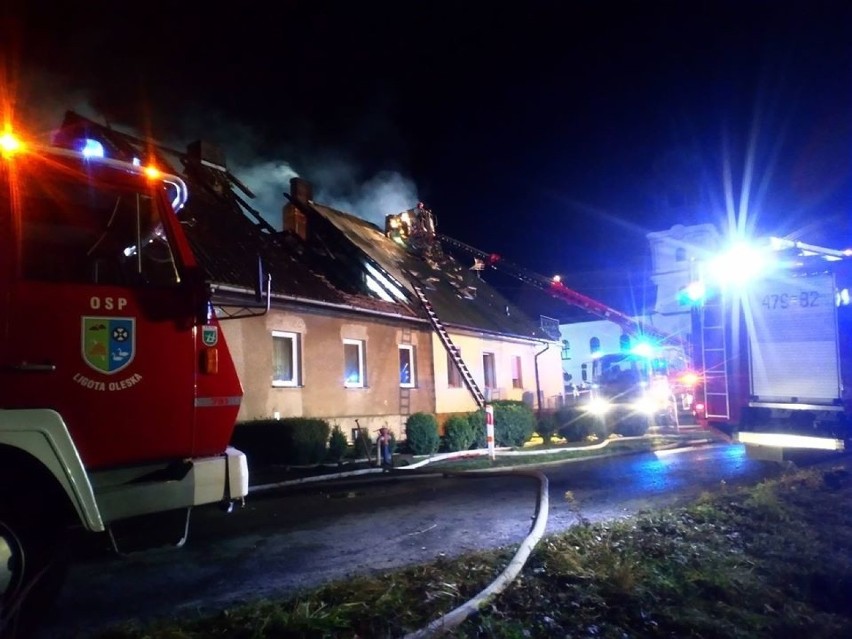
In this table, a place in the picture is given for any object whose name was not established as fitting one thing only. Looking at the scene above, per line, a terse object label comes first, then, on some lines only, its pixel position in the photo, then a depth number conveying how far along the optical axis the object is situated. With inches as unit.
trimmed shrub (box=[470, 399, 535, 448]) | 619.2
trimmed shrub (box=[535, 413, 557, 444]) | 717.9
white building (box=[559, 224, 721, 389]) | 1627.7
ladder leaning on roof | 706.8
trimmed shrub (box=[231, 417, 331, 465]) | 460.1
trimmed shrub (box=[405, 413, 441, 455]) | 561.0
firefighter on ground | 489.4
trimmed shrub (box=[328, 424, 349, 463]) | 502.9
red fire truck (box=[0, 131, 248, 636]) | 141.6
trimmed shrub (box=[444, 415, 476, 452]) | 586.2
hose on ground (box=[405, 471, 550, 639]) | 144.8
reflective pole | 512.5
